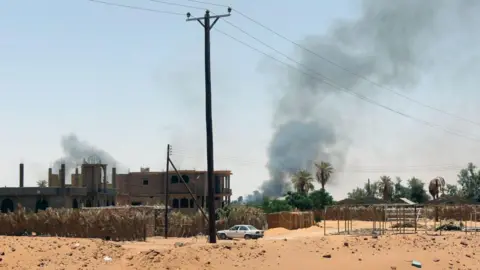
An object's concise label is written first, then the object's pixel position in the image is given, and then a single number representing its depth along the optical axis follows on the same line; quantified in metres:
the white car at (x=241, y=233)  55.88
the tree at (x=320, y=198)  106.09
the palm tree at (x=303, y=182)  120.50
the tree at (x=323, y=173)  122.00
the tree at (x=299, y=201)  102.44
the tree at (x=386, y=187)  136.45
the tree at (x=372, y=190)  156.61
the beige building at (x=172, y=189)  92.12
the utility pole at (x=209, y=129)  35.44
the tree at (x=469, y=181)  147.12
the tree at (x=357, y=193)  184.98
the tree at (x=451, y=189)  158.23
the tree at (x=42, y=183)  130.62
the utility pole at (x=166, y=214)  55.63
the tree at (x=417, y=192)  145.34
